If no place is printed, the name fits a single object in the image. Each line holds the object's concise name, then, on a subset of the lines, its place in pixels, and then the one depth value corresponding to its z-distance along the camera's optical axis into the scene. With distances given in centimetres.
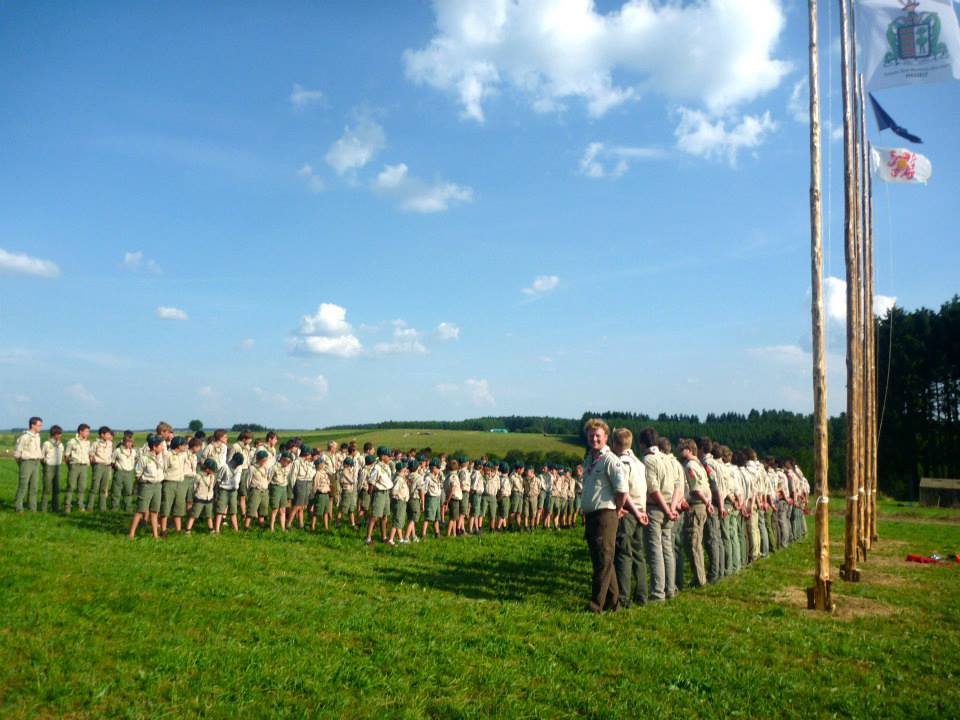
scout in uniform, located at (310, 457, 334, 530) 1655
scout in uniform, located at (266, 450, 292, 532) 1525
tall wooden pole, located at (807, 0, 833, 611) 912
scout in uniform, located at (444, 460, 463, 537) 1741
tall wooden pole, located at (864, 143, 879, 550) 1686
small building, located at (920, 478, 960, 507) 3731
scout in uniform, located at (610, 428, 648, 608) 816
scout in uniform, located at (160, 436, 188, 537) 1305
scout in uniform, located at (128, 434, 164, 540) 1254
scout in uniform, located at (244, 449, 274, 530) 1454
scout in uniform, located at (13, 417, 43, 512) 1434
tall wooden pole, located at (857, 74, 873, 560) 1593
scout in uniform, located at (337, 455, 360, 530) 1717
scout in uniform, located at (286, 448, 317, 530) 1595
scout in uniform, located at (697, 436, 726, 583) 1066
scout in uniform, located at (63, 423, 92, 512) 1552
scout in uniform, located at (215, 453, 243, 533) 1404
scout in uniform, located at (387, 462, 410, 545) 1431
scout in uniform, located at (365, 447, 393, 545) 1395
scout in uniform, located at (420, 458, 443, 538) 1641
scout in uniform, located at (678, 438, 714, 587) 999
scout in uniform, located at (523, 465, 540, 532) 2158
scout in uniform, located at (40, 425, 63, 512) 1527
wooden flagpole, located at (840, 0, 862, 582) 1160
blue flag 1501
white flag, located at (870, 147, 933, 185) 1497
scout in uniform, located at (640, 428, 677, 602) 868
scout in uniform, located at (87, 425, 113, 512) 1606
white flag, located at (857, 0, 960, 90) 1137
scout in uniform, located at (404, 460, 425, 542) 1491
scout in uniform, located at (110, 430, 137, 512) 1616
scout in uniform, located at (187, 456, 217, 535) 1355
